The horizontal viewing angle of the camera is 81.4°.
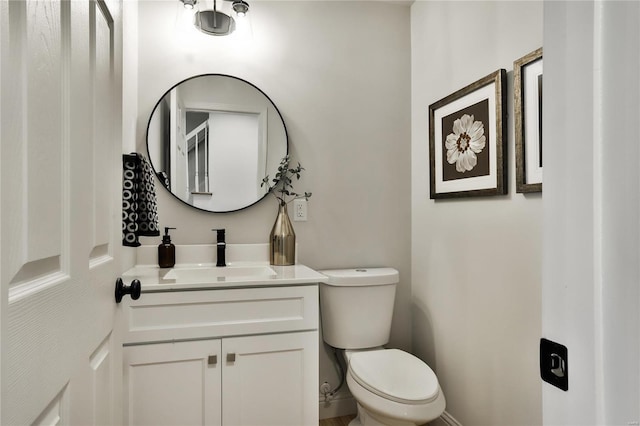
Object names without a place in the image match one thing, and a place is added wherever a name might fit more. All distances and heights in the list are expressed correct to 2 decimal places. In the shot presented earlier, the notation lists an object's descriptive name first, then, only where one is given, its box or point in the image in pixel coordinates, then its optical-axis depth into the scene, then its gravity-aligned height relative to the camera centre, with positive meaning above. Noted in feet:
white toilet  4.76 -2.27
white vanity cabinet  4.64 -1.88
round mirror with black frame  6.29 +1.25
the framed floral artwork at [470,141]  5.03 +1.09
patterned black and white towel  3.70 +0.14
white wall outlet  6.82 +0.06
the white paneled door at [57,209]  1.48 +0.02
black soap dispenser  6.01 -0.65
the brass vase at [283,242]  6.37 -0.51
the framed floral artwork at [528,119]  4.42 +1.14
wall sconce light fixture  6.17 +3.28
